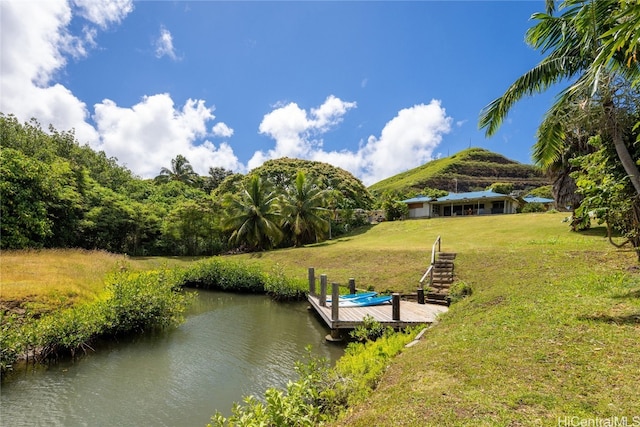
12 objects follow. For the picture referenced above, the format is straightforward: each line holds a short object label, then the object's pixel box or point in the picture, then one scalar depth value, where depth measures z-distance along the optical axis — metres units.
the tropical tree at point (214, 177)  57.62
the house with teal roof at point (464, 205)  40.91
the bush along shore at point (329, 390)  4.41
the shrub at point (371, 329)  9.37
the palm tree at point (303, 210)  30.66
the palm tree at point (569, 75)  6.26
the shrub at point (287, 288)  16.41
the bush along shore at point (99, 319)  7.72
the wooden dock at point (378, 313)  10.05
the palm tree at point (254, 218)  29.91
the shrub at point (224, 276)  18.70
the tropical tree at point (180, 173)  52.81
